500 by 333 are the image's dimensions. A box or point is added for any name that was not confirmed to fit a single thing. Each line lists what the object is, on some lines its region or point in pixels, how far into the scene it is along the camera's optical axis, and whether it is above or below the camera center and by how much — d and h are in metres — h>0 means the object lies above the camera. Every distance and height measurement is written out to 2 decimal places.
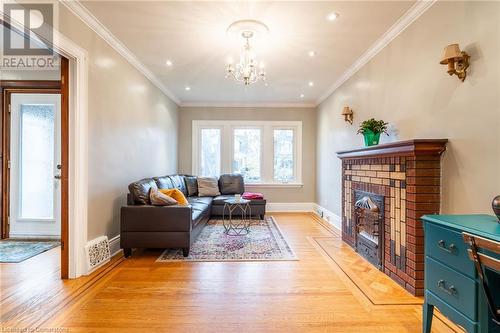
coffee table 4.50 -1.17
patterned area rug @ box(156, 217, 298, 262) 3.26 -1.18
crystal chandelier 2.78 +1.48
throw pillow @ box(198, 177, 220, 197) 5.82 -0.52
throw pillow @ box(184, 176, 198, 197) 5.67 -0.46
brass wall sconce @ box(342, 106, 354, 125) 4.18 +0.85
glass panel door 4.00 -0.02
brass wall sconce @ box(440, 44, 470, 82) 2.00 +0.85
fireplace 2.30 -0.30
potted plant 3.12 +0.44
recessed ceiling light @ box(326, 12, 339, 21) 2.66 +1.59
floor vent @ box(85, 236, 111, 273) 2.77 -1.01
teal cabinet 1.39 -0.65
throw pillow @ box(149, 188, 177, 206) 3.27 -0.45
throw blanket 5.51 -0.68
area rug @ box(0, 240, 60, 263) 3.16 -1.17
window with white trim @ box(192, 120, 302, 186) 6.64 +0.39
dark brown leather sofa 3.19 -0.76
